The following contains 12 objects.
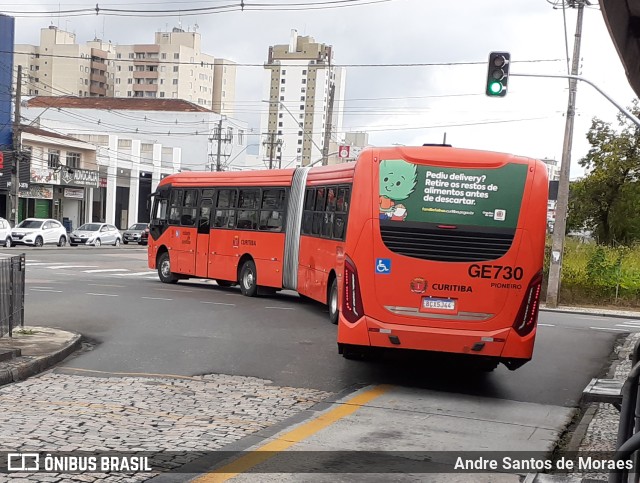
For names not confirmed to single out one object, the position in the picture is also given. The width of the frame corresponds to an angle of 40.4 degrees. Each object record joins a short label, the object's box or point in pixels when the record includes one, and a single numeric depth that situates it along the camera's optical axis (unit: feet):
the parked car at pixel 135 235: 216.54
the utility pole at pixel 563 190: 93.66
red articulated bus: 34.04
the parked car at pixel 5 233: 156.82
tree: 159.22
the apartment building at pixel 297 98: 435.94
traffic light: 73.46
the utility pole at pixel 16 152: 166.50
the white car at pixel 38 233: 161.79
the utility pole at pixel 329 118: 130.62
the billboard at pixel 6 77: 185.88
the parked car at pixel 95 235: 188.48
